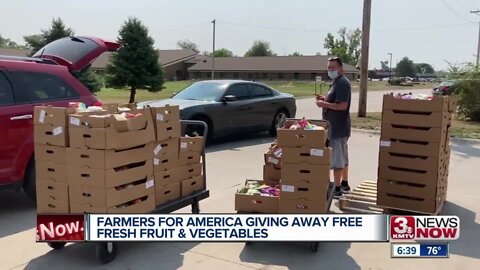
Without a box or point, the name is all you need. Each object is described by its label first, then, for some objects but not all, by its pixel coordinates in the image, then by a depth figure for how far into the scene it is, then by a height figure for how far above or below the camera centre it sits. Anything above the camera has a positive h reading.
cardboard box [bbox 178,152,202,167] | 4.94 -0.93
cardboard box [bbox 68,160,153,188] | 3.91 -0.90
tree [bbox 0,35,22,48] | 107.25 +6.11
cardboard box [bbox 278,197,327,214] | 4.44 -1.25
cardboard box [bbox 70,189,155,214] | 3.97 -1.19
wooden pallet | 5.53 -1.50
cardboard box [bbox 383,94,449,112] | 5.04 -0.29
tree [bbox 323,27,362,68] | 103.94 +6.93
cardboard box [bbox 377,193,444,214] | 5.16 -1.41
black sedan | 9.75 -0.72
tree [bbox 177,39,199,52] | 129.26 +7.55
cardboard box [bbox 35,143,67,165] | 4.10 -0.75
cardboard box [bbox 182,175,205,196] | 4.99 -1.23
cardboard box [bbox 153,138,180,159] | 4.52 -0.76
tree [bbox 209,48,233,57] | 127.19 +5.53
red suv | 5.14 -0.28
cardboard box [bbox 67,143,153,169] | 3.90 -0.74
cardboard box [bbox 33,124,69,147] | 4.07 -0.58
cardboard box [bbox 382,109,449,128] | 5.04 -0.45
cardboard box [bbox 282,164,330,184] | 4.39 -0.92
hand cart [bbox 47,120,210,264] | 3.96 -1.38
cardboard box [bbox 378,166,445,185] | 5.12 -1.09
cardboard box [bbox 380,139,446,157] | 5.09 -0.78
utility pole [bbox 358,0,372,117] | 15.82 +0.90
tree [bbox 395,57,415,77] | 121.69 +2.27
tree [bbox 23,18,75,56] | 29.44 +2.25
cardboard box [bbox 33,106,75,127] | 4.07 -0.41
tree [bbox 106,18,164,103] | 30.72 +0.58
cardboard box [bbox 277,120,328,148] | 4.37 -0.59
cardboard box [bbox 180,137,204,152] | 4.97 -0.77
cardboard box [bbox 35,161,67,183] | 4.13 -0.91
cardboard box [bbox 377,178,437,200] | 5.14 -1.25
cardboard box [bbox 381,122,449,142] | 5.06 -0.62
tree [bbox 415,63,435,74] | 150.64 +3.01
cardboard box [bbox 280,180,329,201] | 4.41 -1.08
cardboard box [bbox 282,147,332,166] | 4.38 -0.75
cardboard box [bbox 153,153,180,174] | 4.54 -0.90
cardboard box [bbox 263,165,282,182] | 5.27 -1.11
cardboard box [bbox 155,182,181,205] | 4.59 -1.22
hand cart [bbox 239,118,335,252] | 4.31 -1.22
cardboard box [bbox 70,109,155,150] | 3.87 -0.53
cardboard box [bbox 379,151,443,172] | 5.10 -0.94
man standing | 5.82 -0.46
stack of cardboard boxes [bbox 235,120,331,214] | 4.38 -0.90
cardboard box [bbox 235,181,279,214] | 4.62 -1.28
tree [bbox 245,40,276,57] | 118.44 +6.19
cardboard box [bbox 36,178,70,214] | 4.14 -1.14
